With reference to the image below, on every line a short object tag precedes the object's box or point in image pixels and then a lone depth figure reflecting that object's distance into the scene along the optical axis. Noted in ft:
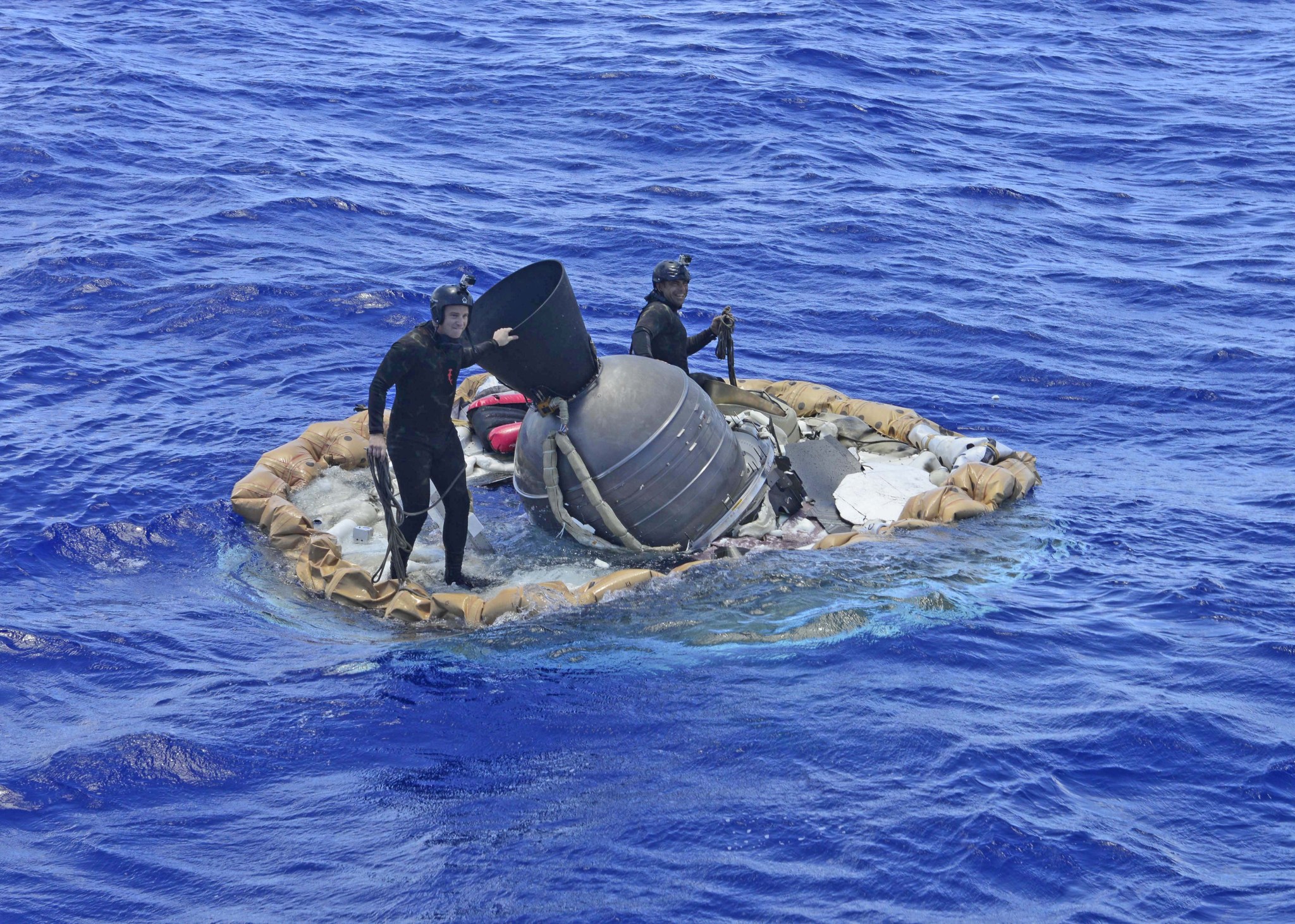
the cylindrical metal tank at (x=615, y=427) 56.85
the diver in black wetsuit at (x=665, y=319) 66.13
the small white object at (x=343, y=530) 65.00
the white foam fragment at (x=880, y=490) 66.44
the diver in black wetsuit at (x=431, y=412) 55.11
